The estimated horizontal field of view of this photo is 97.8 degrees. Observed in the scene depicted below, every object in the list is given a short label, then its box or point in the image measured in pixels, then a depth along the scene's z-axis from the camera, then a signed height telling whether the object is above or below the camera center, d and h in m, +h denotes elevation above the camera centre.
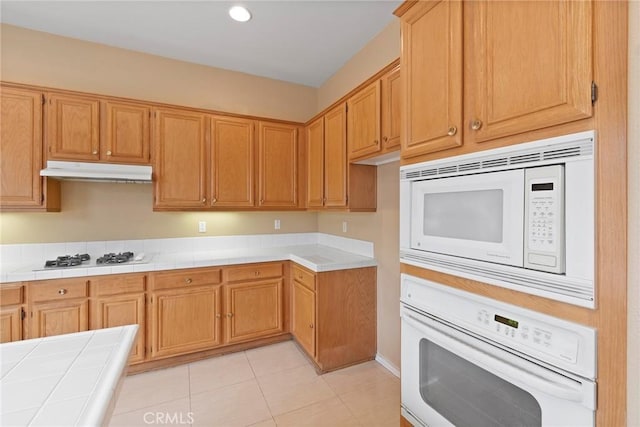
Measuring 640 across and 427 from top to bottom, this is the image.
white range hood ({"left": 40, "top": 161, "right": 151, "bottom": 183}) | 2.23 +0.33
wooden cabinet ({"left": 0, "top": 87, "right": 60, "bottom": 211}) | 2.17 +0.47
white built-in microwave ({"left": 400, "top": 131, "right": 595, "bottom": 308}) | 0.78 -0.01
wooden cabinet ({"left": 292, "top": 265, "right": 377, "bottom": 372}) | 2.41 -0.93
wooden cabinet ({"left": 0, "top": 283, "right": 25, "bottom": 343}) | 2.04 -0.74
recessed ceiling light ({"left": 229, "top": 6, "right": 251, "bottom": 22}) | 2.22 +1.62
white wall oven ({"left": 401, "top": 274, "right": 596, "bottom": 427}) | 0.80 -0.52
